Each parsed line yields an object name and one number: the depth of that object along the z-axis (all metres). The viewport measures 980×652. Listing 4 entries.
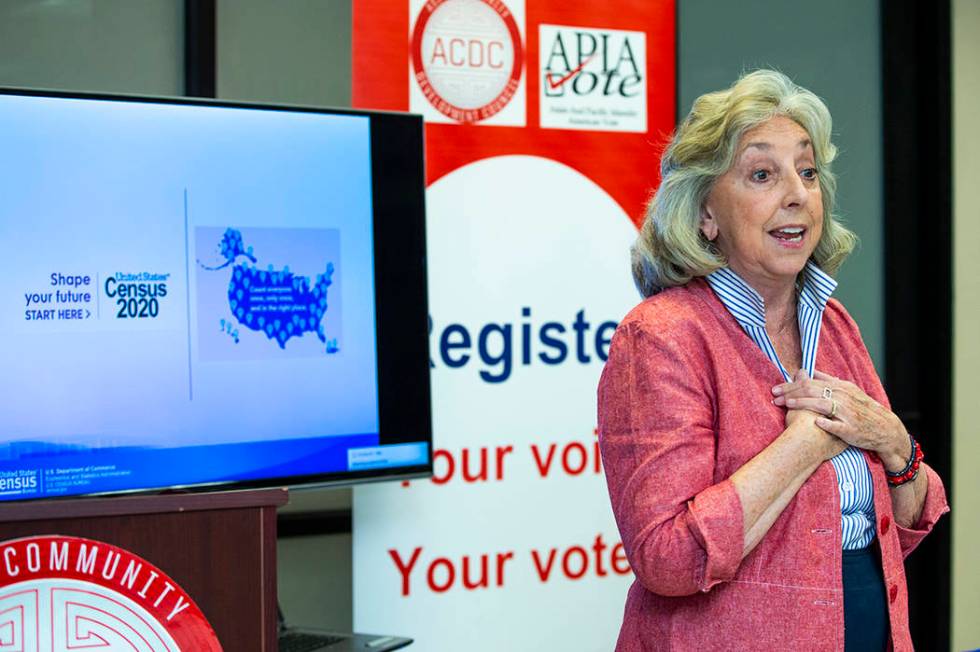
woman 3.08
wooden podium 2.93
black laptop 3.67
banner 3.92
